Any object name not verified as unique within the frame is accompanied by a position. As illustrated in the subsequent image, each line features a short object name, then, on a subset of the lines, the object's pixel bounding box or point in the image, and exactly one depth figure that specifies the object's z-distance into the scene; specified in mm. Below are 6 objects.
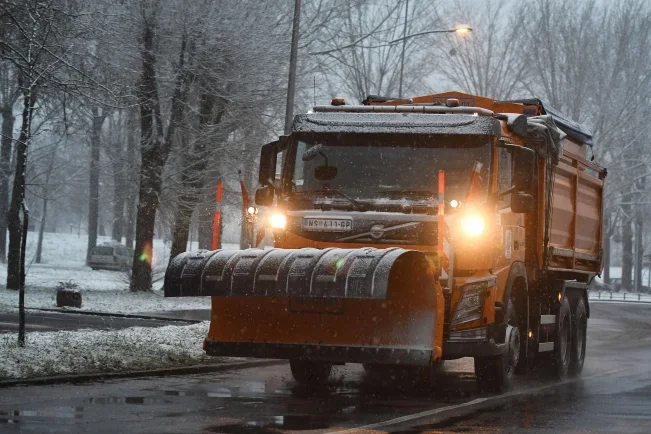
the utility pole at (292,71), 21997
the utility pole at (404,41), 38450
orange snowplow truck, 11312
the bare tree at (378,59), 42875
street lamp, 28891
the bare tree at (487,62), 53031
